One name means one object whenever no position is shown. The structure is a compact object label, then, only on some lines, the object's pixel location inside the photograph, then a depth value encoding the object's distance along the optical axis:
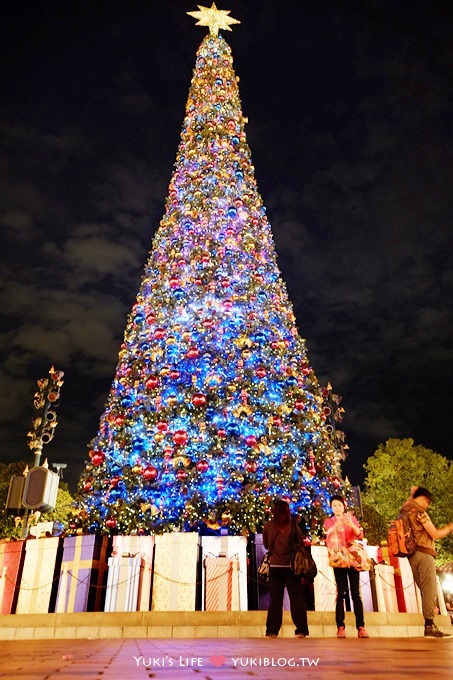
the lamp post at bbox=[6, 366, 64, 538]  10.30
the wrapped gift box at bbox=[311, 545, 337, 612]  8.33
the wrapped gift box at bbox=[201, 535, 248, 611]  7.89
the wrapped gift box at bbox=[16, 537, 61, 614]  8.27
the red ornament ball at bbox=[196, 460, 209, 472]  9.72
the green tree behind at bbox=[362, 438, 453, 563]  28.30
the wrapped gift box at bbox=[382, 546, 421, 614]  9.25
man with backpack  5.33
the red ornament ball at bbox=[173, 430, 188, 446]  10.13
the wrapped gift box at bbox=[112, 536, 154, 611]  7.88
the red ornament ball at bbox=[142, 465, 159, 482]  9.72
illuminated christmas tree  9.75
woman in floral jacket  5.92
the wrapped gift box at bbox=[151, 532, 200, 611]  7.74
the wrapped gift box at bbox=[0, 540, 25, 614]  8.39
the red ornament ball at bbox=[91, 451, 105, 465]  10.52
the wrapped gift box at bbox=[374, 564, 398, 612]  8.99
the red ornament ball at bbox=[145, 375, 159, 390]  11.02
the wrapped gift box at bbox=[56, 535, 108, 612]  8.19
